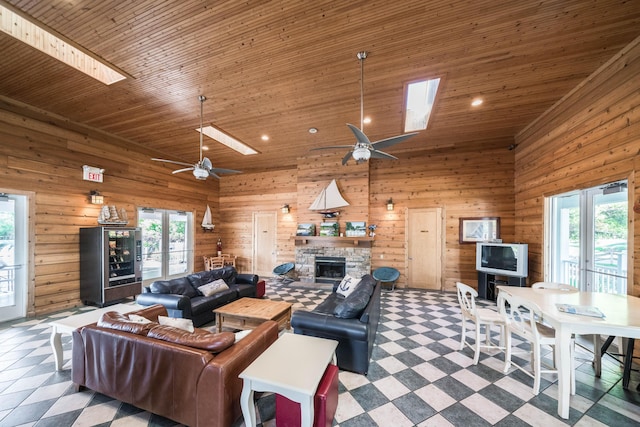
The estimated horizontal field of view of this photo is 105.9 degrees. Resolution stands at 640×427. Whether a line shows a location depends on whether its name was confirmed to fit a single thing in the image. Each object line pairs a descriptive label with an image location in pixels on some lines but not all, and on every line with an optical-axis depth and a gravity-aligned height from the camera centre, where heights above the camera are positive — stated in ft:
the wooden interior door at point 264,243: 25.31 -3.08
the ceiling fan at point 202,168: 12.37 +2.41
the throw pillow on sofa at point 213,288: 13.04 -4.11
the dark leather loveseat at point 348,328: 8.23 -4.02
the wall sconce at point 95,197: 15.88 +1.07
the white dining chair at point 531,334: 7.44 -3.90
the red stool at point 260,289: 16.26 -5.18
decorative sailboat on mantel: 20.88 +1.05
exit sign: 15.55 +2.62
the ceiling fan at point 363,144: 9.21 +2.93
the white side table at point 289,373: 4.92 -3.59
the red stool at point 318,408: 5.44 -4.50
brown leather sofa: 5.44 -3.88
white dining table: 6.24 -2.94
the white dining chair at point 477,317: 9.01 -3.98
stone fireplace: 20.54 -3.93
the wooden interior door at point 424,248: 20.06 -2.86
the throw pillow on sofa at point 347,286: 13.03 -4.00
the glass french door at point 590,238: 9.91 -1.15
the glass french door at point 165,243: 20.02 -2.65
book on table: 6.84 -2.82
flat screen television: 15.11 -2.97
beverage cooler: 14.69 -3.33
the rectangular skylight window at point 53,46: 8.25 +6.48
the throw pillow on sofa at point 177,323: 7.36 -3.39
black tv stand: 16.79 -4.90
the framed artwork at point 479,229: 18.72 -1.20
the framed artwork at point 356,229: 20.64 -1.31
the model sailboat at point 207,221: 24.68 -0.77
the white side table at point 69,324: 7.70 -3.60
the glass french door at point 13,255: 12.67 -2.27
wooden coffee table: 10.65 -4.51
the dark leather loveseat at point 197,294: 10.95 -4.25
